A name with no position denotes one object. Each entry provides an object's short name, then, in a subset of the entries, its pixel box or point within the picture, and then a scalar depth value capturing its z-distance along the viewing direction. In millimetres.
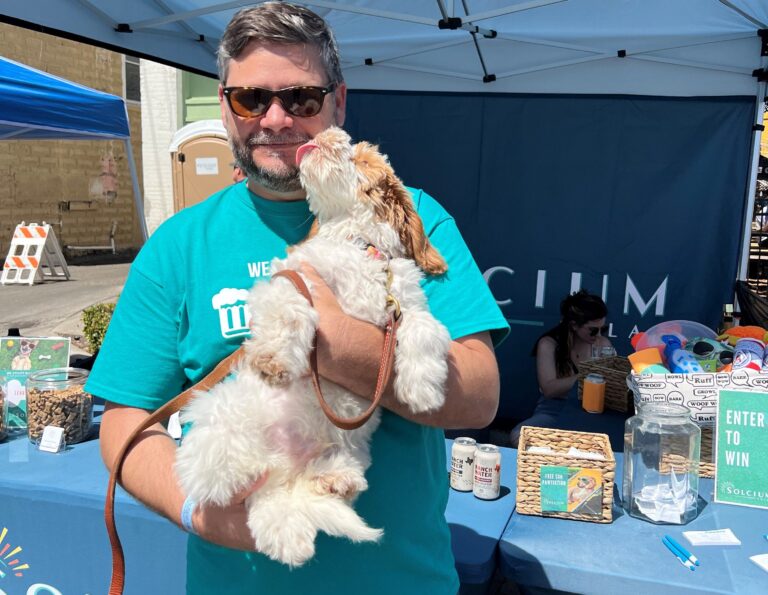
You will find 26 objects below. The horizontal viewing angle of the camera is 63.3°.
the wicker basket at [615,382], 3625
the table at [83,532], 2377
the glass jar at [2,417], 2867
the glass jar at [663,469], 2242
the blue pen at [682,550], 1985
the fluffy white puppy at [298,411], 1121
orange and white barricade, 12773
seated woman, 4742
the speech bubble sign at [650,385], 2695
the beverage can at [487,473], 2408
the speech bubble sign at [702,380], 2631
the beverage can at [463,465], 2482
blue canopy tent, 4957
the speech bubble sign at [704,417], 2635
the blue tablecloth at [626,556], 1906
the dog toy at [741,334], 3350
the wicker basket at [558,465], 2219
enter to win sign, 2369
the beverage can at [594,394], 3604
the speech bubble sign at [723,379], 2609
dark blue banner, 5469
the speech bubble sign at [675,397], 2664
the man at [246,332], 1265
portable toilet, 10562
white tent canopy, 4281
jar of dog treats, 2820
